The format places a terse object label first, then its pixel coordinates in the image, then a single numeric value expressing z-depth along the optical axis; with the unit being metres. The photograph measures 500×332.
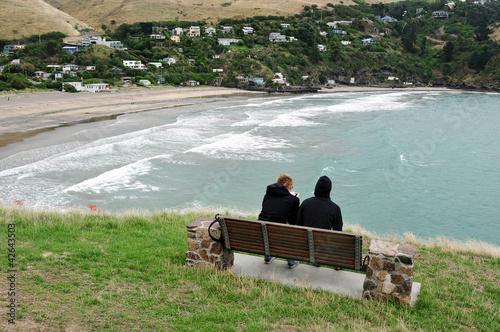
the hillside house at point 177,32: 120.75
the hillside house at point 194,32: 122.59
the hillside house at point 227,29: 125.60
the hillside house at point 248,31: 123.78
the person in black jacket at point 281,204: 5.79
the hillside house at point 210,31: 121.88
